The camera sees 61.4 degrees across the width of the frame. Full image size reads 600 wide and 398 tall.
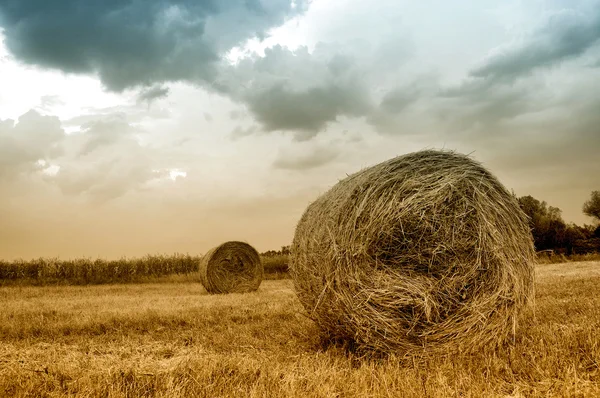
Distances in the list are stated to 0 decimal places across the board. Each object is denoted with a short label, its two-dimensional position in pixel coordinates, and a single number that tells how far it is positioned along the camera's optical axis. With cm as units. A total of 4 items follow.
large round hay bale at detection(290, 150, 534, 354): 523
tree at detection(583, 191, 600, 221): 4069
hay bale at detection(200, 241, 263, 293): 1420
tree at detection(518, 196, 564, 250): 3200
